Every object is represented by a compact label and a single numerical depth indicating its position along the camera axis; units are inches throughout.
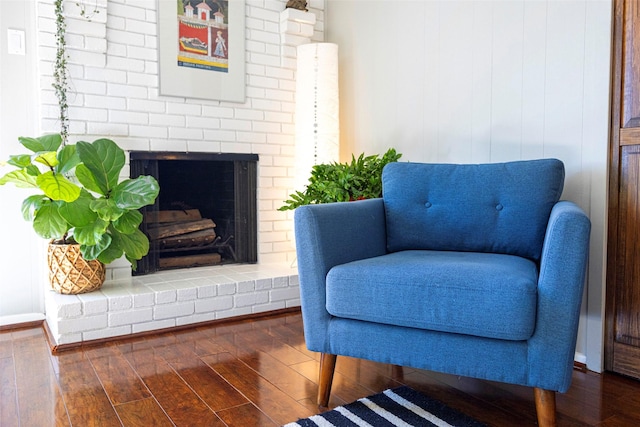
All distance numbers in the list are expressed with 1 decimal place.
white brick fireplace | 95.9
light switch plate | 99.4
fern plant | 99.1
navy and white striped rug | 59.7
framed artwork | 112.6
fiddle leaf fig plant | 85.0
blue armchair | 53.4
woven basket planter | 93.2
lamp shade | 120.9
